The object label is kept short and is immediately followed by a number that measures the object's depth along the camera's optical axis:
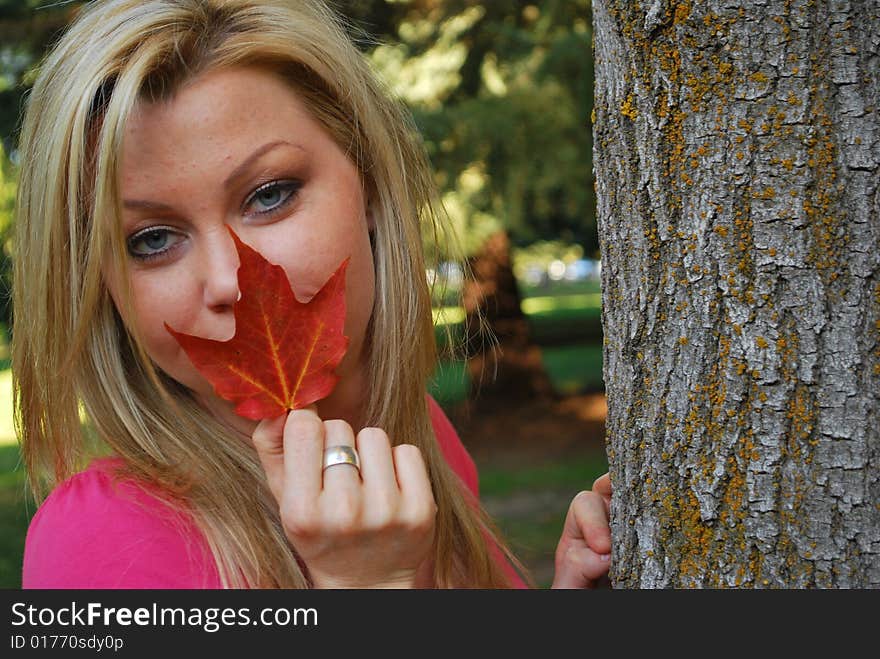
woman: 1.30
